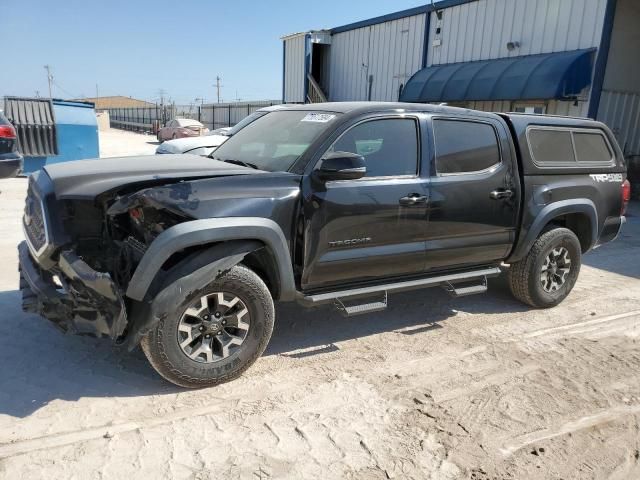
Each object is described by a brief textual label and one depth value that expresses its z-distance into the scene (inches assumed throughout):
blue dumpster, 448.8
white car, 398.3
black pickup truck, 123.5
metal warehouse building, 458.0
